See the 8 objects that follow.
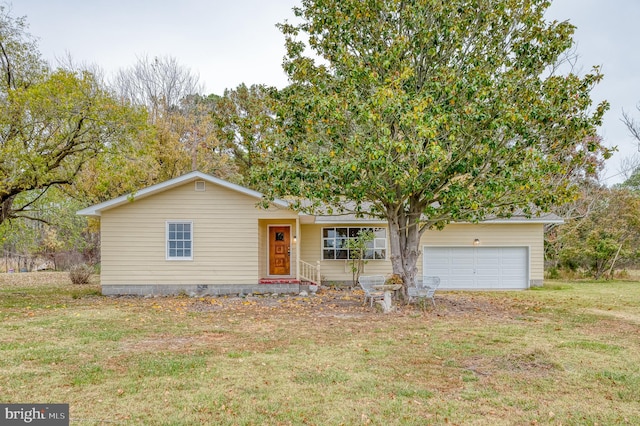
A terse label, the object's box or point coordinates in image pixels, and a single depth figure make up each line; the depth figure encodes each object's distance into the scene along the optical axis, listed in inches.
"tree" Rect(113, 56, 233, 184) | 825.5
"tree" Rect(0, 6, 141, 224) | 432.5
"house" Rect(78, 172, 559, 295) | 531.8
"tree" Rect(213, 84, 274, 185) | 978.7
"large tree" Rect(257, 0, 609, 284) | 350.0
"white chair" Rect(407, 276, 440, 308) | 414.6
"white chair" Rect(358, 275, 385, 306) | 416.8
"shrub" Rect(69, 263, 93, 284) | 666.2
